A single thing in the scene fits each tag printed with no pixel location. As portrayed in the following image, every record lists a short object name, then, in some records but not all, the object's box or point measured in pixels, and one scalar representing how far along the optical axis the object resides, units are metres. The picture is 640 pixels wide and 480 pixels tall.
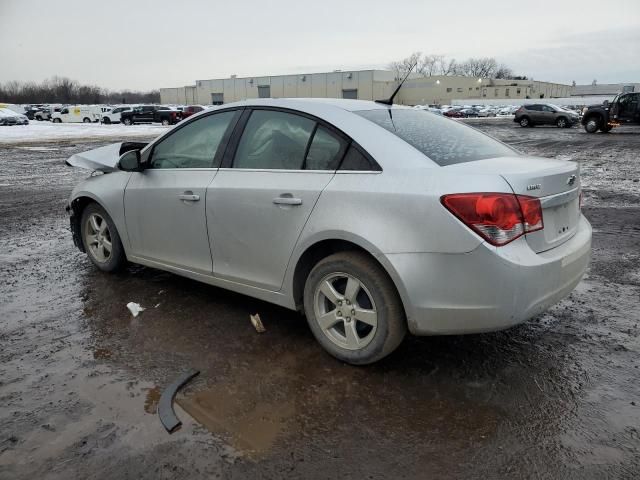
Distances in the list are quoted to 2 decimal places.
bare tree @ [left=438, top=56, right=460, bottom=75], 144.38
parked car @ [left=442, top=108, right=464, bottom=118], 55.47
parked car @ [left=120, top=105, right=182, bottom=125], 41.84
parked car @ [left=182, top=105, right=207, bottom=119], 41.13
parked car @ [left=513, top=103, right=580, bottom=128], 33.78
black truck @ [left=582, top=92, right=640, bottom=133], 26.00
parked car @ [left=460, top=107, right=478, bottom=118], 56.78
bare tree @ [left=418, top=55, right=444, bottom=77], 138.25
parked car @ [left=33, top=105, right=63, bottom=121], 54.16
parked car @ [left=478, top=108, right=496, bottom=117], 59.03
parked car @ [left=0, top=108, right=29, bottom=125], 38.84
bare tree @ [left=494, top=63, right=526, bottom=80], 144.80
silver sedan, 2.85
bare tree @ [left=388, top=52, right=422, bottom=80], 121.46
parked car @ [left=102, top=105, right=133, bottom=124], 45.91
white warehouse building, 87.94
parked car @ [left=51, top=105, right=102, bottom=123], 47.95
